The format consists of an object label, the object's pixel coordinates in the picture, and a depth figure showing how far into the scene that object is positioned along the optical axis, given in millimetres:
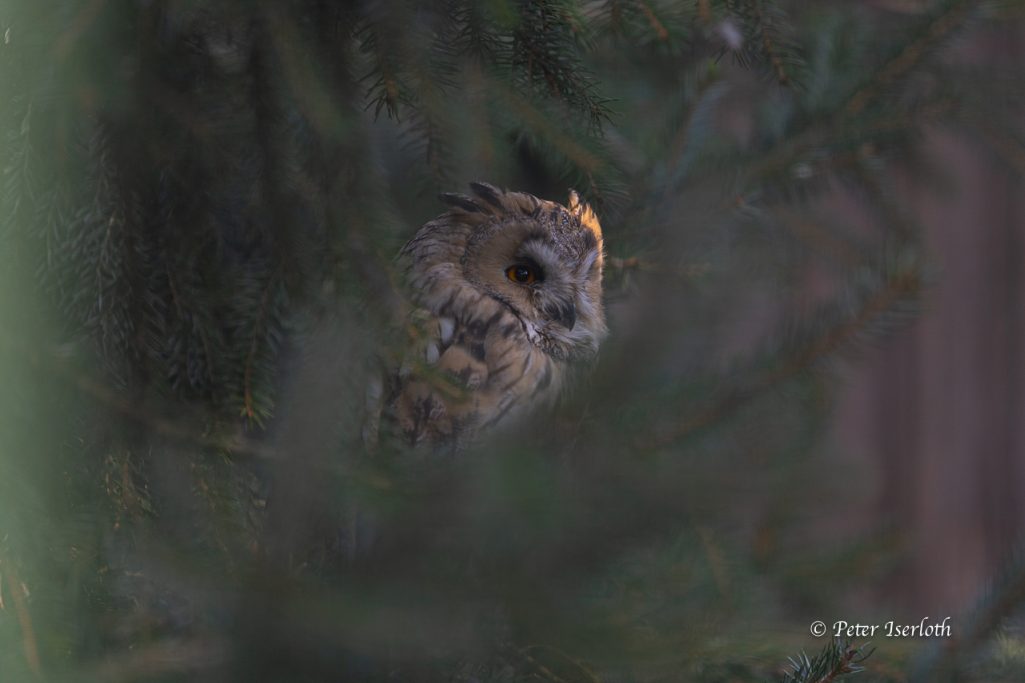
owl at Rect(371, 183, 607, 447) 8845
